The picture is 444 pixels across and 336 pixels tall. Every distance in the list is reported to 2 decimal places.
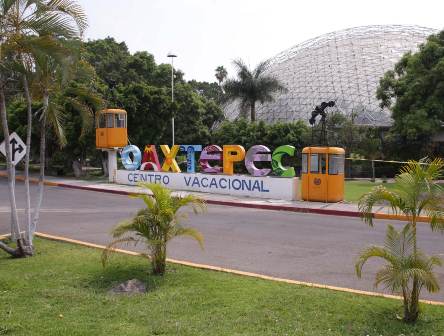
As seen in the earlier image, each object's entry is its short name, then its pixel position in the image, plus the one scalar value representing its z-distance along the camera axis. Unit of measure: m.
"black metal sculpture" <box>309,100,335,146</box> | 20.98
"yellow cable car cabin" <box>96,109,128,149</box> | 27.02
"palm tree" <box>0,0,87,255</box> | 8.65
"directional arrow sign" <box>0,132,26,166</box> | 10.75
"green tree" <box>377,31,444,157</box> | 30.20
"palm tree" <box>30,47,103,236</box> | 8.85
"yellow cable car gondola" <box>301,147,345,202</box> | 19.02
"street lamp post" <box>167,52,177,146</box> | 35.91
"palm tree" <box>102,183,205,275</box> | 7.81
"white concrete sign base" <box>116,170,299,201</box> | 20.41
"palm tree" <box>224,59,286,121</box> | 45.34
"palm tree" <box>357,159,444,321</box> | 5.97
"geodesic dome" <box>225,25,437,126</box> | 49.56
